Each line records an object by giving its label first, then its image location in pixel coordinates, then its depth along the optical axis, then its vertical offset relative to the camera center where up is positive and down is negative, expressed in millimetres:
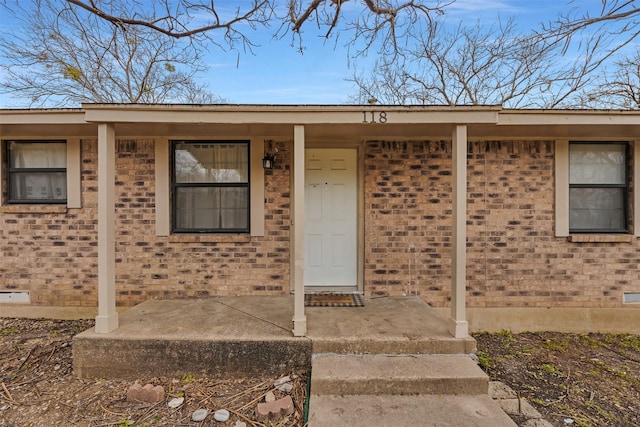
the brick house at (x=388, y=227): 4176 -214
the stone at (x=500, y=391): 2729 -1619
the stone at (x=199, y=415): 2414 -1596
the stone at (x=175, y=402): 2561 -1589
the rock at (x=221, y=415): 2395 -1589
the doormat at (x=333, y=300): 3828 -1135
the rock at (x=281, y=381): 2768 -1522
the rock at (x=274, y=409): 2373 -1533
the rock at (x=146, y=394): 2619 -1546
